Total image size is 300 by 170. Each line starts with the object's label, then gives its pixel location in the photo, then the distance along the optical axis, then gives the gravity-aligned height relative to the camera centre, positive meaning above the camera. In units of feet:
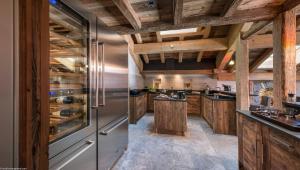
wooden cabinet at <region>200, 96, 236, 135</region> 9.56 -2.80
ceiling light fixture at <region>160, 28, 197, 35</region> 11.23 +5.72
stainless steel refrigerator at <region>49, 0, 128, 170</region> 3.14 -0.14
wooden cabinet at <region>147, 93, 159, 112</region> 17.59 -2.64
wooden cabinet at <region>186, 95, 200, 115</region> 16.31 -2.81
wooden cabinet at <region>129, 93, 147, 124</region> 12.26 -2.62
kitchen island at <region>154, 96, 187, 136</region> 9.43 -2.67
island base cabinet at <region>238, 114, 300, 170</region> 2.95 -2.11
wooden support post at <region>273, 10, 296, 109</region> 5.02 +1.39
